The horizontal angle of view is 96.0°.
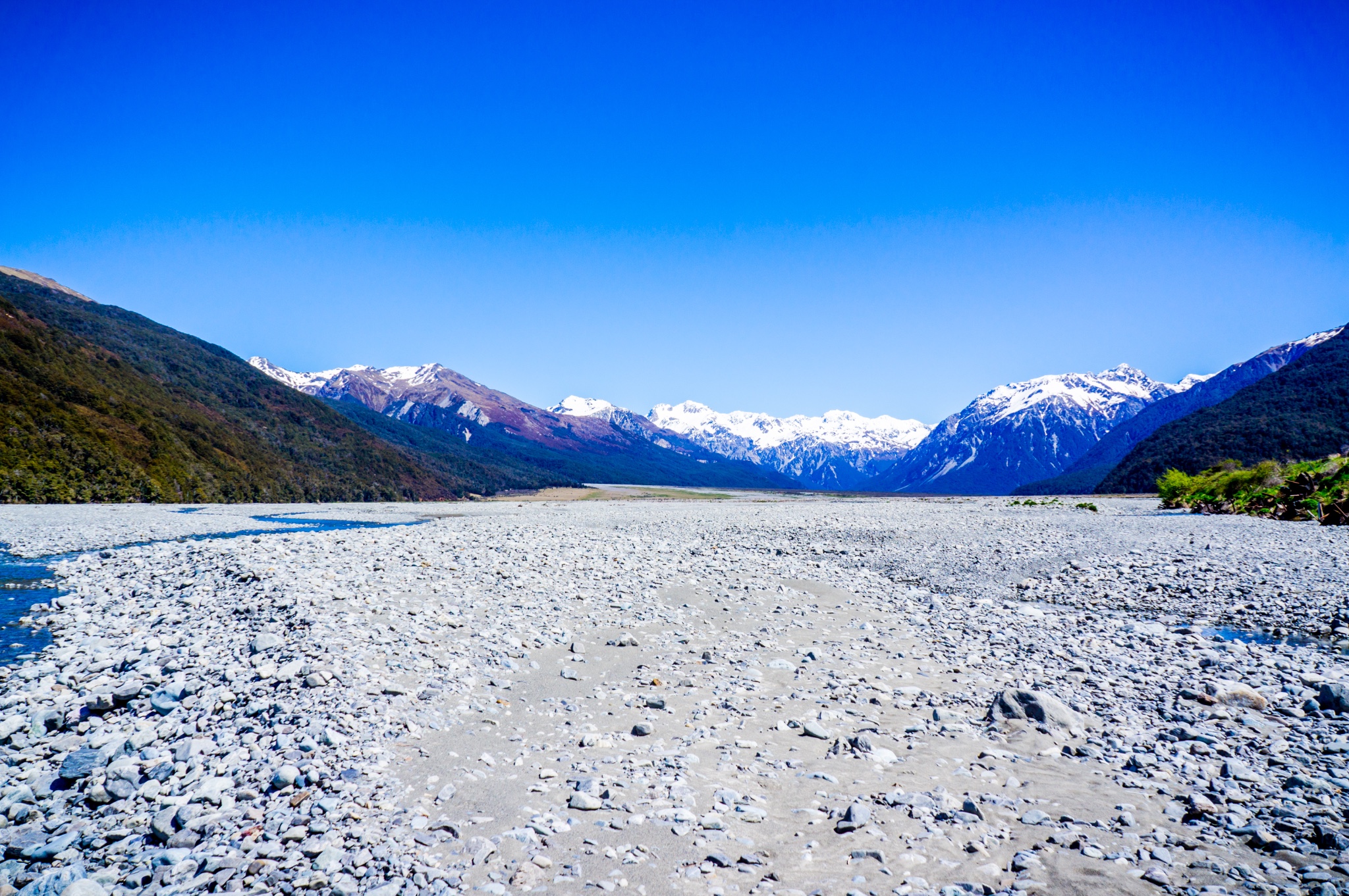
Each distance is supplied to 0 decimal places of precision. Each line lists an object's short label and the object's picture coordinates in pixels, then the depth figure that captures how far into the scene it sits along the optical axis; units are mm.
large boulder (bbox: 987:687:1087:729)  8328
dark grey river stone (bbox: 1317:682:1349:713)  8172
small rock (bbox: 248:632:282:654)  10344
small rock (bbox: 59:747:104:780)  6602
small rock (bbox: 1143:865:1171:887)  5062
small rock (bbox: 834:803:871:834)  5949
